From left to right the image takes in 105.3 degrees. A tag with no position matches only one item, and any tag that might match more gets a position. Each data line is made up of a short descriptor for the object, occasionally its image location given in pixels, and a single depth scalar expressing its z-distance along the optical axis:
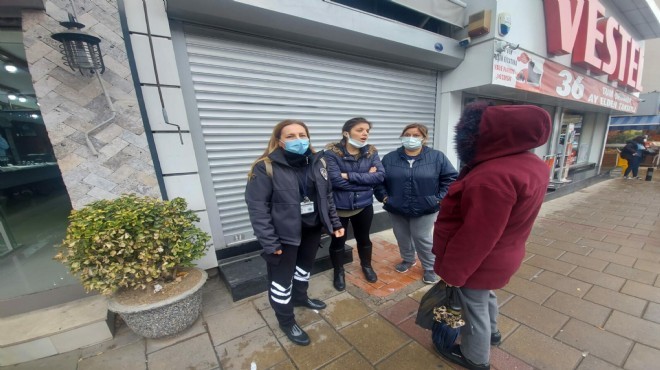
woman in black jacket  1.91
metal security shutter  2.88
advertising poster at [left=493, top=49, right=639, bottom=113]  4.23
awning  13.83
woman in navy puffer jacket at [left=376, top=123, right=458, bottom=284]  2.63
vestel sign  4.89
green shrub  1.88
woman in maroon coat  1.37
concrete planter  2.01
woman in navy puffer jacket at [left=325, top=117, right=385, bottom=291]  2.55
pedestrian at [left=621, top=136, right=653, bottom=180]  9.02
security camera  4.27
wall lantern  2.03
